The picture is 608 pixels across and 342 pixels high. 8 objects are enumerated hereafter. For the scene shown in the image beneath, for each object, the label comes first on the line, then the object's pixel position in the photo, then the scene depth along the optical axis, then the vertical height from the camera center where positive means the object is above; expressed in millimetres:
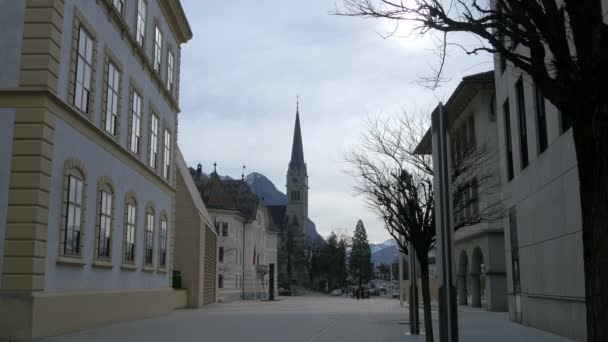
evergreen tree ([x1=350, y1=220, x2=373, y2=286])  125688 +3502
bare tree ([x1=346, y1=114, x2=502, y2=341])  16406 +2199
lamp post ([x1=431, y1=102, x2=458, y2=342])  5737 +248
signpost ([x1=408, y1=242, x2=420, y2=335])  19422 -732
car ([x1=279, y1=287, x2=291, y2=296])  94500 -2388
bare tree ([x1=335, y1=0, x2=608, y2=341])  6707 +1960
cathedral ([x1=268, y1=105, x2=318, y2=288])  118438 +11161
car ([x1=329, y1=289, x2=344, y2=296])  108900 -2901
